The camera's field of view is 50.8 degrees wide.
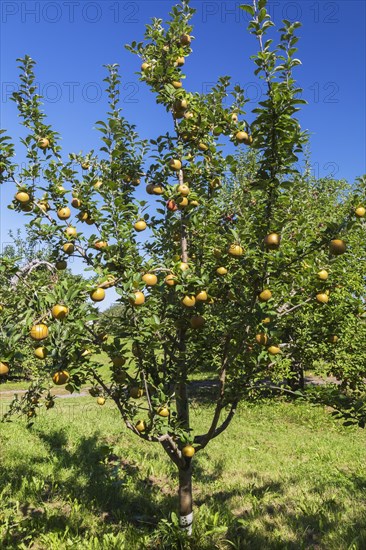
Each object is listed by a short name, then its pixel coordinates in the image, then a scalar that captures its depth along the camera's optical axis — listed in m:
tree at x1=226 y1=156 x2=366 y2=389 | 3.30
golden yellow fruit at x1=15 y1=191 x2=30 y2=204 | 3.74
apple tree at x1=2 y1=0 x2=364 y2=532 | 3.01
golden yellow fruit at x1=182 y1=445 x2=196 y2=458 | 3.89
